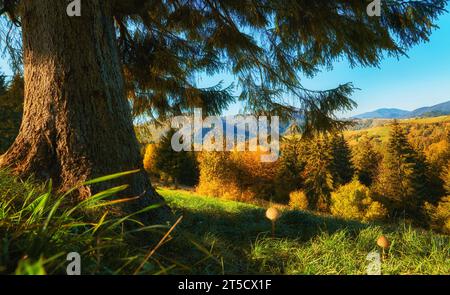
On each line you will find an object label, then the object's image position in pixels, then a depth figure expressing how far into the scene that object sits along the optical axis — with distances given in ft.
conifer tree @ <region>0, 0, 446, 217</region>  10.97
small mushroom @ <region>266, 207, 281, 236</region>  9.89
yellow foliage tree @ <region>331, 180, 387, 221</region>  97.91
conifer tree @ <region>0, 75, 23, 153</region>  51.78
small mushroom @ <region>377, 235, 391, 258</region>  8.22
